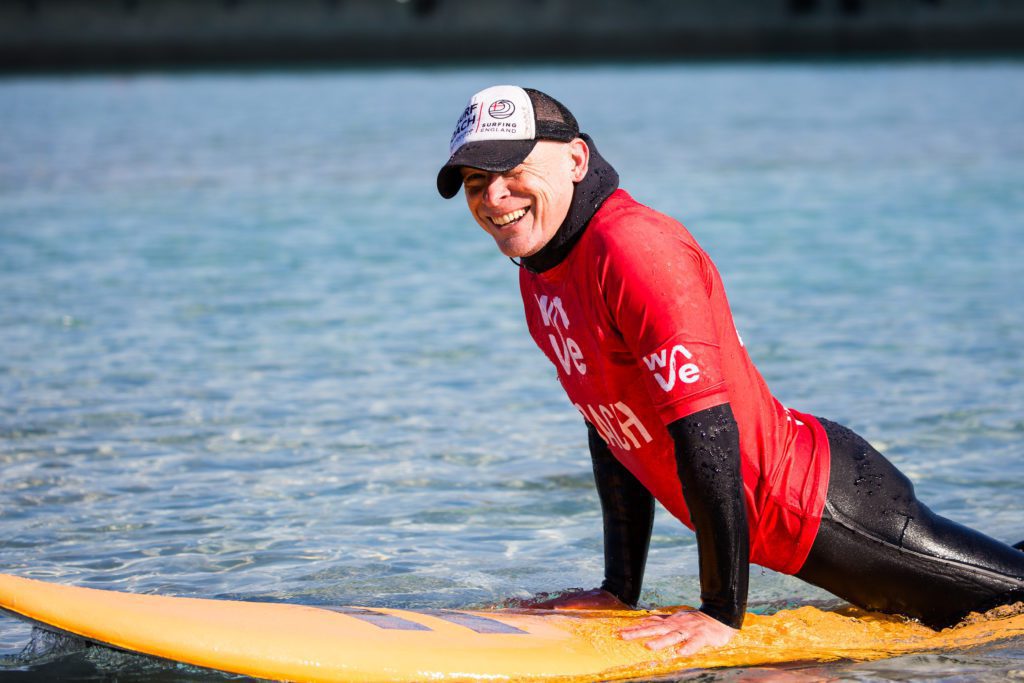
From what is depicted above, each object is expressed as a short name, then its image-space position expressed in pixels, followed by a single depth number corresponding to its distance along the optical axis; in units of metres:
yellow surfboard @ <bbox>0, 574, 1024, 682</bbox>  6.87
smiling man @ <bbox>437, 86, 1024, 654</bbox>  6.53
